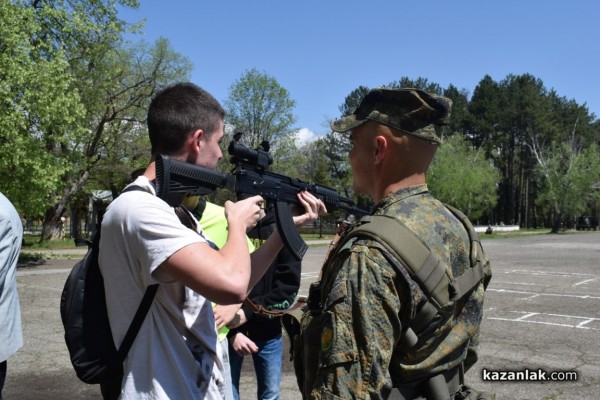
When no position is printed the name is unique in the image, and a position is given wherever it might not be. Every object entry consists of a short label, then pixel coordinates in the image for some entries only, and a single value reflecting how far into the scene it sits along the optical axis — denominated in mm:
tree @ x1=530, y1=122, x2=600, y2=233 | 65750
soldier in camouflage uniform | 1799
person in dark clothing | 3898
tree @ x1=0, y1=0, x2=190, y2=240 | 18859
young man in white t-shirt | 2031
